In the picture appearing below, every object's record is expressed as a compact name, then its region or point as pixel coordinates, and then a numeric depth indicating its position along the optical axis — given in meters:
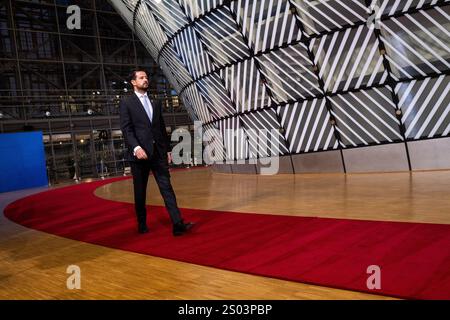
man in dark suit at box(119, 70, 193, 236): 5.02
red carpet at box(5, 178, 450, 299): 2.96
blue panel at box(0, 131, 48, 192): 18.98
